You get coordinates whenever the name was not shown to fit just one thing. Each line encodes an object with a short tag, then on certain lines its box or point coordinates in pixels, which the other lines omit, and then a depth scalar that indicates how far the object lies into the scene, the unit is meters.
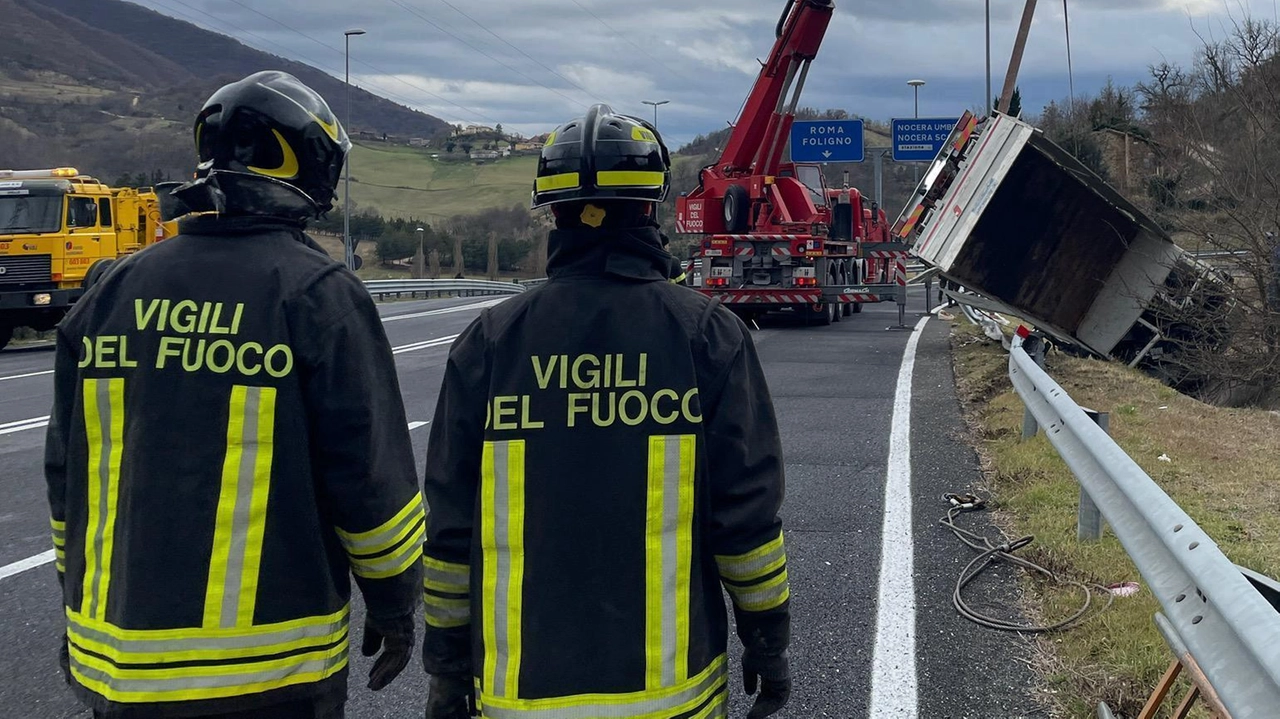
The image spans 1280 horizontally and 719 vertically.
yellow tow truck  19.78
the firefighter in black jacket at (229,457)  2.29
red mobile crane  18.42
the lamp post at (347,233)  31.81
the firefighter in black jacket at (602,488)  2.21
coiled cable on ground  4.57
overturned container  11.66
